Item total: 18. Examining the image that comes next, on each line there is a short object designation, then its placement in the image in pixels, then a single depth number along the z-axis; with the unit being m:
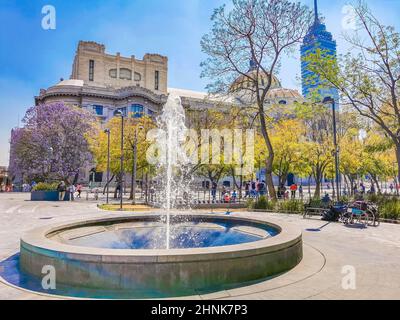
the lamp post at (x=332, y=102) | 17.38
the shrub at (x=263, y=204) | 18.80
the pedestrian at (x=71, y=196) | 29.21
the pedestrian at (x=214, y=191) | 27.98
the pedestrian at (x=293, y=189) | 27.94
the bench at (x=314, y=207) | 15.23
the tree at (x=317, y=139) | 19.67
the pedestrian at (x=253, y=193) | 31.85
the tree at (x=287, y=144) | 27.12
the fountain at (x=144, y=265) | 4.88
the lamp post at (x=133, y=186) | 26.05
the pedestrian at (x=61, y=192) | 28.16
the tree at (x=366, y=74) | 16.00
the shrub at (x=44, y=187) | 27.87
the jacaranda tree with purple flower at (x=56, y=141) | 35.41
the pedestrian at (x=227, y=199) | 23.64
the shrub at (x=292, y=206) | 17.33
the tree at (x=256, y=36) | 20.14
